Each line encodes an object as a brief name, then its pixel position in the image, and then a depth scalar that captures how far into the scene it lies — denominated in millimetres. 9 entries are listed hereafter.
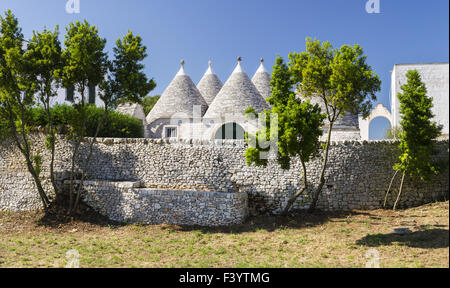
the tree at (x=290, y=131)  8906
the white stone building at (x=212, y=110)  16328
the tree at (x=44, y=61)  10148
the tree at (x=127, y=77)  10852
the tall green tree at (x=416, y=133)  10039
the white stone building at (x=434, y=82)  18500
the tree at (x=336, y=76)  9002
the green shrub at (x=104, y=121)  13438
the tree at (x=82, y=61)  10203
